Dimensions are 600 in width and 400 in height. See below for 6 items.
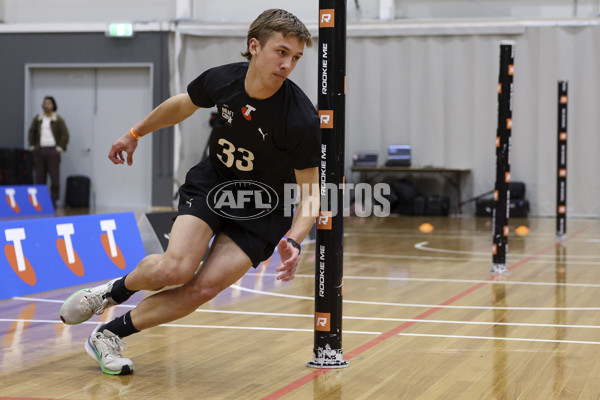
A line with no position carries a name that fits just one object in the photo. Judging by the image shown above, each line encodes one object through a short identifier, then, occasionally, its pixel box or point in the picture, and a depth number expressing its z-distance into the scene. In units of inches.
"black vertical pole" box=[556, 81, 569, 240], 907.4
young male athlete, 309.9
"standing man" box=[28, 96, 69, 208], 1363.2
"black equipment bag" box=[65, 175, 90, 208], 1497.3
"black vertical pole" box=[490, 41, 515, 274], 646.5
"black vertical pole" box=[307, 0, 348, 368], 337.1
